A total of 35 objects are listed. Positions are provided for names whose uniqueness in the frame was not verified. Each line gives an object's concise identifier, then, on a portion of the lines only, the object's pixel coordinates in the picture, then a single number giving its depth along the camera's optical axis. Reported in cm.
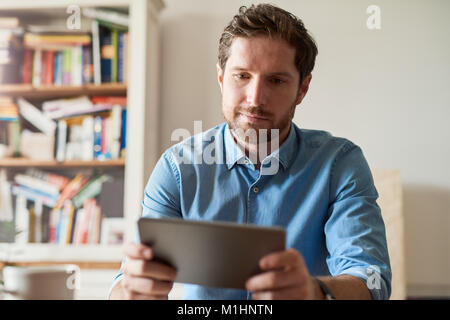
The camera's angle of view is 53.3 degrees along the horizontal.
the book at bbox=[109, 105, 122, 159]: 215
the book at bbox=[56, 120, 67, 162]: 220
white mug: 68
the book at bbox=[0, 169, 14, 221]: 221
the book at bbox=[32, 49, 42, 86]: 222
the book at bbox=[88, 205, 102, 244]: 217
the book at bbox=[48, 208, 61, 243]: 220
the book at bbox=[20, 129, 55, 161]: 219
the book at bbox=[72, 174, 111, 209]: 220
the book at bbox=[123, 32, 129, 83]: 216
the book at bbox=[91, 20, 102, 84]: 218
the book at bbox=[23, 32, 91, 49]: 220
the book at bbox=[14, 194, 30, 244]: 217
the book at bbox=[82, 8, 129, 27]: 217
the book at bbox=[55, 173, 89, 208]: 222
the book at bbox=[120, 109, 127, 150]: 216
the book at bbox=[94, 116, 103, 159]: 217
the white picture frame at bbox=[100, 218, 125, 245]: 215
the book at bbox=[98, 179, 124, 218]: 215
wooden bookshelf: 208
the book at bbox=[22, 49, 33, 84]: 223
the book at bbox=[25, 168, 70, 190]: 223
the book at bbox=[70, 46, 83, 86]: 220
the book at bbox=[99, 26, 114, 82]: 218
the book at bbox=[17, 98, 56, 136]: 221
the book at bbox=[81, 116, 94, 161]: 218
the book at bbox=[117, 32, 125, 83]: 217
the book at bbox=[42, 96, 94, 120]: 221
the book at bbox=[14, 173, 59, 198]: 222
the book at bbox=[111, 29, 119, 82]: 217
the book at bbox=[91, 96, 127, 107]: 219
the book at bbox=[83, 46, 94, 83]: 219
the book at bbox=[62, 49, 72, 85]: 221
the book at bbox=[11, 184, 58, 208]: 222
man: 102
